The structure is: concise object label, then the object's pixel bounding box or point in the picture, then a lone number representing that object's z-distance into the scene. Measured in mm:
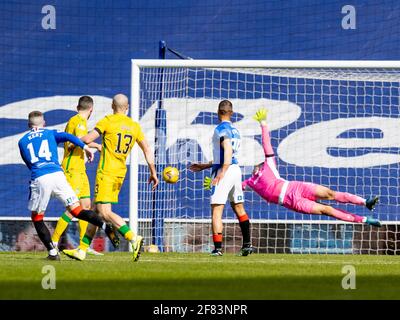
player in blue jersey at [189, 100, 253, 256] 12812
